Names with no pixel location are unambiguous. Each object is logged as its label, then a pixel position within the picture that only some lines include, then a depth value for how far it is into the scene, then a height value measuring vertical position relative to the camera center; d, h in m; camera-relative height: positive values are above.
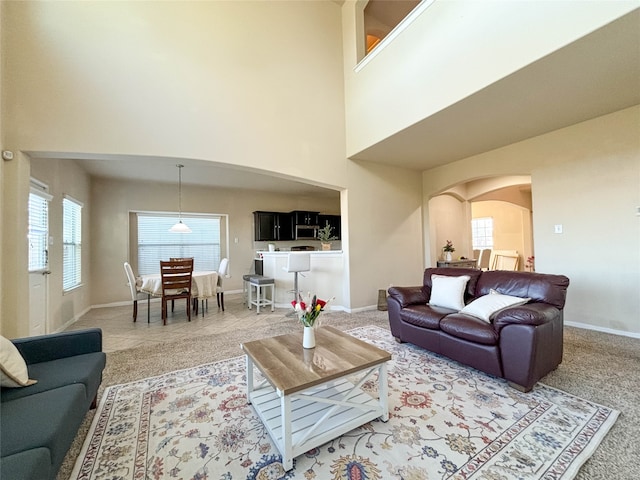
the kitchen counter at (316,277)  4.82 -0.60
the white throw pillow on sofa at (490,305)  2.33 -0.58
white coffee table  1.43 -0.94
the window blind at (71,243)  4.12 +0.12
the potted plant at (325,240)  5.12 +0.10
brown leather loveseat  1.99 -0.71
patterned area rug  1.36 -1.17
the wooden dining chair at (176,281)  4.13 -0.53
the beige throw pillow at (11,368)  1.40 -0.64
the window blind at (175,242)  6.07 +0.16
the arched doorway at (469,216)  6.18 +0.71
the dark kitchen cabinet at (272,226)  6.93 +0.54
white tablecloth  4.32 -0.62
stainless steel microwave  7.27 +0.38
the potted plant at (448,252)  5.89 -0.22
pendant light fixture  4.93 +0.96
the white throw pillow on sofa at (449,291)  2.80 -0.54
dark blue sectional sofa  0.98 -0.75
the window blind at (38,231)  3.10 +0.25
